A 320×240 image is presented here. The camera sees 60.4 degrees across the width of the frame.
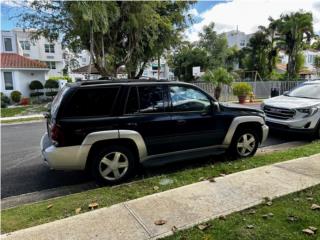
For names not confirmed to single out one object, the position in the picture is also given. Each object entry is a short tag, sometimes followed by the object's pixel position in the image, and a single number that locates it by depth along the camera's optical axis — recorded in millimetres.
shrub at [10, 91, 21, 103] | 22725
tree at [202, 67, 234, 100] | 19812
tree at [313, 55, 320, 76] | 46031
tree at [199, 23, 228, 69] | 33656
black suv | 4293
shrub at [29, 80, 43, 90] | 24181
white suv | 7285
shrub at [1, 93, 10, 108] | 21283
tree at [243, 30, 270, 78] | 32181
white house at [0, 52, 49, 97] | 23125
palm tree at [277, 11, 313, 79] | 28547
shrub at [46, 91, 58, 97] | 24944
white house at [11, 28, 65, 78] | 40256
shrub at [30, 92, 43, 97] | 24133
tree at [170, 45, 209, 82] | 32156
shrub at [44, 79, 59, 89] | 25331
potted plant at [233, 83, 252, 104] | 19219
